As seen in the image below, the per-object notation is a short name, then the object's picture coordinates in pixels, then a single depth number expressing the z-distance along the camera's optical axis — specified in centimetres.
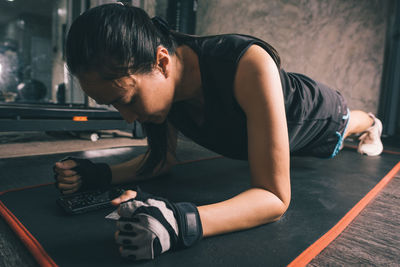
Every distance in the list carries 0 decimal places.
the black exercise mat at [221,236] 48
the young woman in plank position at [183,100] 47
